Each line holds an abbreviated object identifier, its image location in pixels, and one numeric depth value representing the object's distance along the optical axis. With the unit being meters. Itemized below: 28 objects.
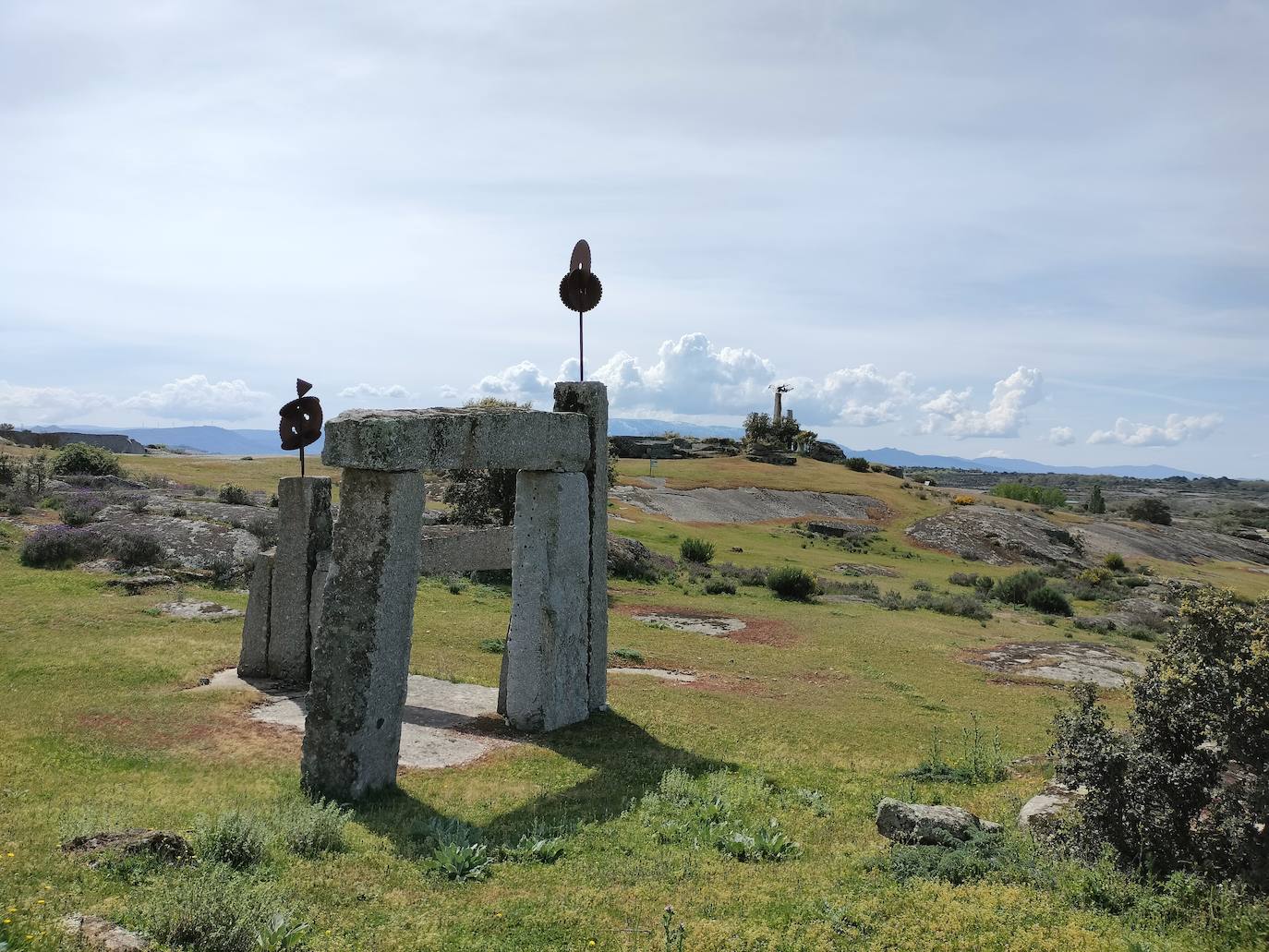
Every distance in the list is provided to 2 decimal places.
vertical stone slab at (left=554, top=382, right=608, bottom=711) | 14.52
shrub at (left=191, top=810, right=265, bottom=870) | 7.35
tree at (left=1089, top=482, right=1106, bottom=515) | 94.19
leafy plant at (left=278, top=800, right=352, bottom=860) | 8.03
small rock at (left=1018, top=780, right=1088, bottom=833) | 9.02
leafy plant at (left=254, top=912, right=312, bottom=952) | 5.86
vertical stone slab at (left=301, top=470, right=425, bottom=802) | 9.90
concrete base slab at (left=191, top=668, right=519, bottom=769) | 12.16
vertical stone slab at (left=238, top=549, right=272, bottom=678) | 15.57
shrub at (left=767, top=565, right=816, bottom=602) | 35.47
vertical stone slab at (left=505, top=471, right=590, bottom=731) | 13.36
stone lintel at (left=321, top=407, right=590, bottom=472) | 9.82
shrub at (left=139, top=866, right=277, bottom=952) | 5.81
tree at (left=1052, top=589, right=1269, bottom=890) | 6.73
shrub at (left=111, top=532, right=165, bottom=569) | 24.69
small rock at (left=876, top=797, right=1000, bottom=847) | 8.56
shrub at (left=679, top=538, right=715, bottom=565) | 41.94
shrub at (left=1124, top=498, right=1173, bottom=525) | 89.75
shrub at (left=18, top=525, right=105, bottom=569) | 24.03
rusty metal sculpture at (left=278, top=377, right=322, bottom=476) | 15.37
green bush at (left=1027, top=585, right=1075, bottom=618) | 37.78
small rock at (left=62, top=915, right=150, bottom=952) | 5.61
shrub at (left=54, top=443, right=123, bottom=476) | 43.00
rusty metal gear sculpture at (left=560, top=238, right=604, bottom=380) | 15.10
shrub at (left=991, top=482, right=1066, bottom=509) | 92.56
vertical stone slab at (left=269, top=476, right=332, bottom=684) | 15.50
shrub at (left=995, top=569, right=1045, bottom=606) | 39.88
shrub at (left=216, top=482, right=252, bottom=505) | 39.53
